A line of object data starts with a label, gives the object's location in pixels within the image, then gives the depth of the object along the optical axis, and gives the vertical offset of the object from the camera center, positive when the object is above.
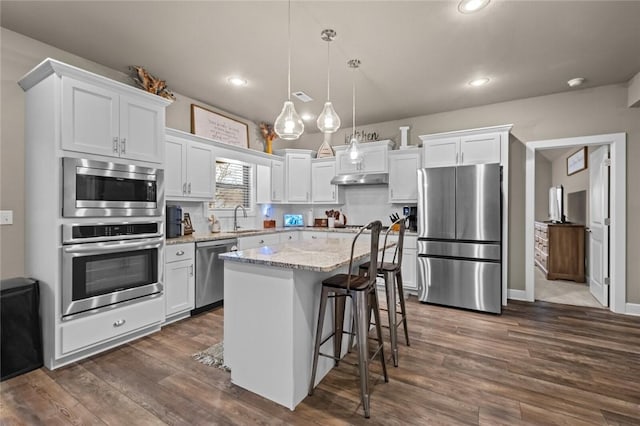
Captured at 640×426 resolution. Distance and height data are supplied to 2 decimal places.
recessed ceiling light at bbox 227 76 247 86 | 3.47 +1.55
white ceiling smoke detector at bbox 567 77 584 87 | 3.48 +1.54
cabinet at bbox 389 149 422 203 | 4.57 +0.57
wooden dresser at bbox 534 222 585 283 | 5.20 -0.72
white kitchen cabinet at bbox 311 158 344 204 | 5.26 +0.51
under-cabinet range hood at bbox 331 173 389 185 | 4.71 +0.53
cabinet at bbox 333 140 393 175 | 4.77 +0.88
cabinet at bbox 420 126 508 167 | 3.87 +0.88
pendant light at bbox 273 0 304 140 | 2.30 +0.69
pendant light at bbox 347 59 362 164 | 2.93 +0.68
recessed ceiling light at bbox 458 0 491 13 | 2.15 +1.51
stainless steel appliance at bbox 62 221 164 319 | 2.38 -0.46
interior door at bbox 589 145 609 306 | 3.82 -0.19
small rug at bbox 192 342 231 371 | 2.39 -1.21
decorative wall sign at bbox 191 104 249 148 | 4.13 +1.27
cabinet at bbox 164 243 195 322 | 3.14 -0.74
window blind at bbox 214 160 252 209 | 4.48 +0.43
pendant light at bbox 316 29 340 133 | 2.45 +0.76
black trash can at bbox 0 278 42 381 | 2.17 -0.87
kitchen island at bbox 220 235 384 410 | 1.86 -0.70
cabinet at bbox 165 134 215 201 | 3.52 +0.53
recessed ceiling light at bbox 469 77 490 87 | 3.48 +1.55
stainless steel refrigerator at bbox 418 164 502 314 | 3.58 -0.31
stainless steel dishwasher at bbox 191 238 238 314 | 3.47 -0.74
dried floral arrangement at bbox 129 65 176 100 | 3.21 +1.45
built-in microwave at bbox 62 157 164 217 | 2.38 +0.20
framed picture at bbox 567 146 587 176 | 5.57 +1.02
